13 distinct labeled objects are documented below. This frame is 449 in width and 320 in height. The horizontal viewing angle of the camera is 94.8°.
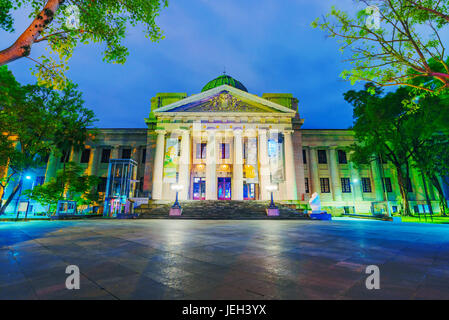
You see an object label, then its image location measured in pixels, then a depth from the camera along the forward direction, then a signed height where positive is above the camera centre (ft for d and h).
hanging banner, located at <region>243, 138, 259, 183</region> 90.07 +16.90
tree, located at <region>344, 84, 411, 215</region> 64.28 +25.59
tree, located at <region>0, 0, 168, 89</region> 21.54 +19.56
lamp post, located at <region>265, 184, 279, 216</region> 57.36 -1.89
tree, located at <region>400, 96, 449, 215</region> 47.99 +19.22
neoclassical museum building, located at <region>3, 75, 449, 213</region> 82.69 +20.74
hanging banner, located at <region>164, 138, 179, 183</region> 78.84 +15.70
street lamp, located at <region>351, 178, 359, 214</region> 97.89 +7.67
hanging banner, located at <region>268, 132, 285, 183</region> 81.76 +17.06
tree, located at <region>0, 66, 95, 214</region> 47.39 +22.83
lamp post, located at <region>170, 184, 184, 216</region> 57.35 -2.10
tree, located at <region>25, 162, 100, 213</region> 63.52 +4.20
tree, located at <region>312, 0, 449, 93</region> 23.58 +20.28
